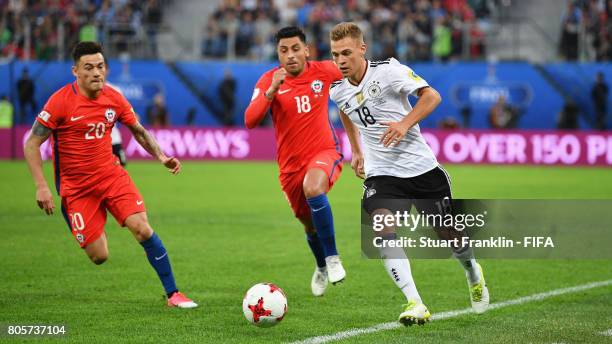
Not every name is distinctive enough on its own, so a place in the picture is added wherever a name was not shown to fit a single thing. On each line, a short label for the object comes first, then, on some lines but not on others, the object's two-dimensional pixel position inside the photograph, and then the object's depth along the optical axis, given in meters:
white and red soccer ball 15.20
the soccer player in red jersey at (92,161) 17.14
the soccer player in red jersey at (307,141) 18.44
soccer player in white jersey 15.26
